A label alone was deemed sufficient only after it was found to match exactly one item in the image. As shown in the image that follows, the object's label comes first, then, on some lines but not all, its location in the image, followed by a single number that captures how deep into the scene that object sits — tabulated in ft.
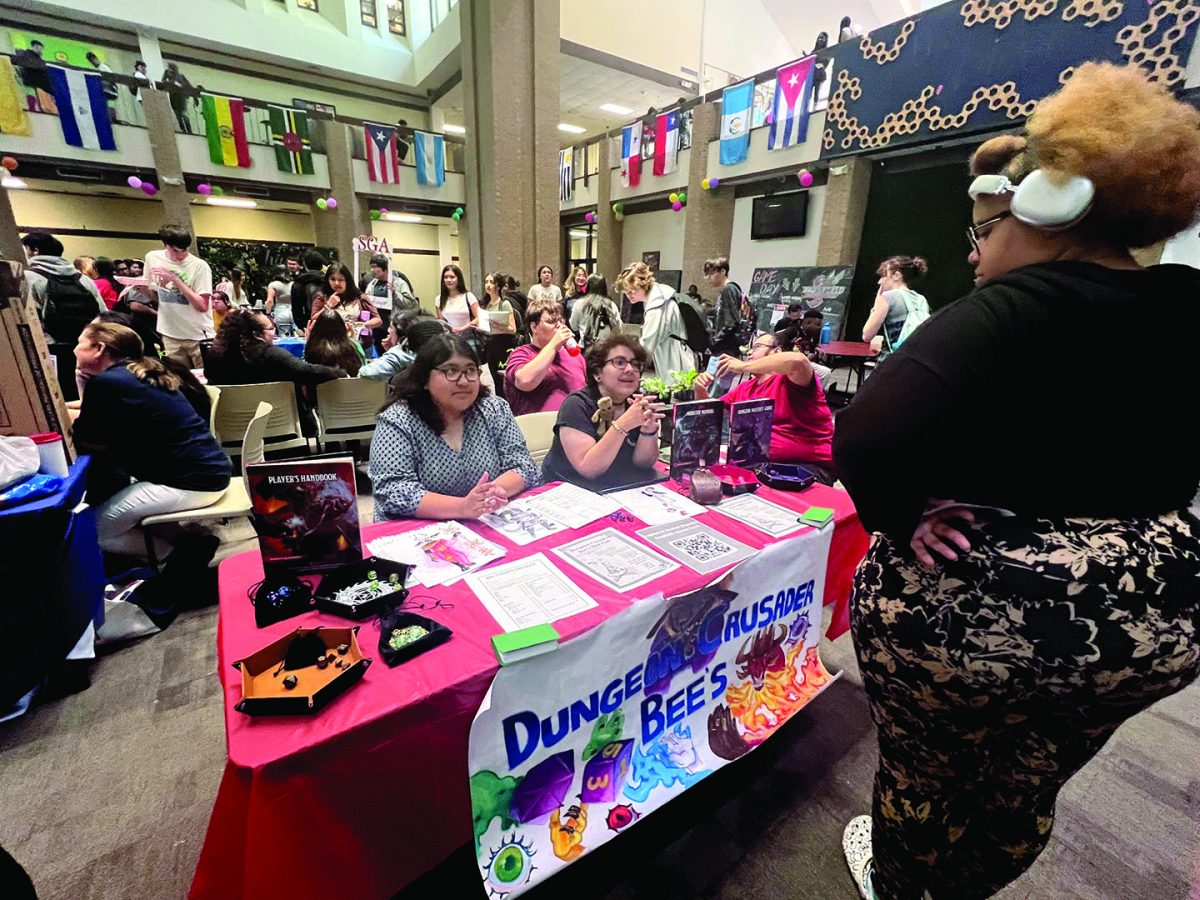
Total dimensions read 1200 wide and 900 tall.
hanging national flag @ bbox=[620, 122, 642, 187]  32.83
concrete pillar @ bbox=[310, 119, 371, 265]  32.55
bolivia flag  28.66
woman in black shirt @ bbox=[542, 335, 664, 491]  6.37
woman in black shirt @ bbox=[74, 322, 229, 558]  7.56
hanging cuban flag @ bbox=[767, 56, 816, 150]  22.44
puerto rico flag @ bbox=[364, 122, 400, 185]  31.91
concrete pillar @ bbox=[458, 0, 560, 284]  22.50
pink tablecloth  2.73
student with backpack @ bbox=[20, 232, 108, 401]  12.96
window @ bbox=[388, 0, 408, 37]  39.42
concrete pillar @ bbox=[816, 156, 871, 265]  22.50
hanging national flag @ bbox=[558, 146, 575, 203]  40.16
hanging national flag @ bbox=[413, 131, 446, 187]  32.76
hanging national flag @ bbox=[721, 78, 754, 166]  25.46
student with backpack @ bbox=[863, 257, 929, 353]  15.40
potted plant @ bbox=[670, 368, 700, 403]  6.71
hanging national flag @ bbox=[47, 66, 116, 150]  25.27
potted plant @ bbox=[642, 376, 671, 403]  6.47
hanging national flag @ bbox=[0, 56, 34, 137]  23.95
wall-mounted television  25.58
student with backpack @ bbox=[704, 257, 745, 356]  16.67
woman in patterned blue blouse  5.36
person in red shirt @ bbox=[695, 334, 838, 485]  7.39
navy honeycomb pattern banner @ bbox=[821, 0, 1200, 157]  14.52
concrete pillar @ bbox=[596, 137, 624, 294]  36.52
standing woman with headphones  2.34
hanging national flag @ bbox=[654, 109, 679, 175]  30.25
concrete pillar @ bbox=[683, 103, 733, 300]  28.40
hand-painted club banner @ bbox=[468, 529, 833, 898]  3.56
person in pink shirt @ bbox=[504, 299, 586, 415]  9.21
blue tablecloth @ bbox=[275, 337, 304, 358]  16.46
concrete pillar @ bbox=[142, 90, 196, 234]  27.89
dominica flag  30.53
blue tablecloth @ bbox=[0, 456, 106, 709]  5.44
